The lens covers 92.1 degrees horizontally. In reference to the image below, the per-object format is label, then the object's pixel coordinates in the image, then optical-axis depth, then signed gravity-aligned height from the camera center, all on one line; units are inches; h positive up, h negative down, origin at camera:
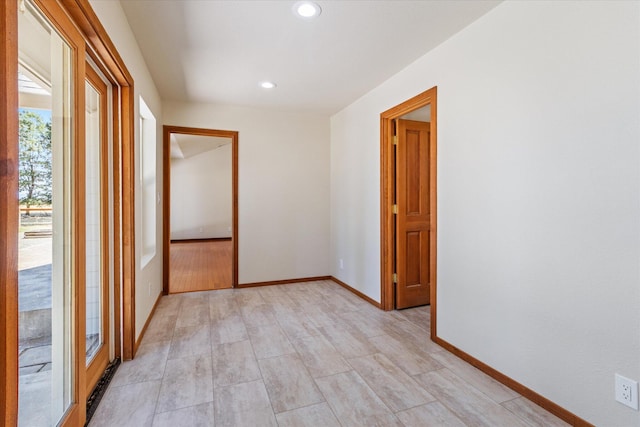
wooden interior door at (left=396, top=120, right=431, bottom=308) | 129.6 -0.4
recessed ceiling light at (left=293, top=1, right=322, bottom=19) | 76.4 +51.8
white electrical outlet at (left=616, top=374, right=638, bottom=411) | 53.4 -31.8
